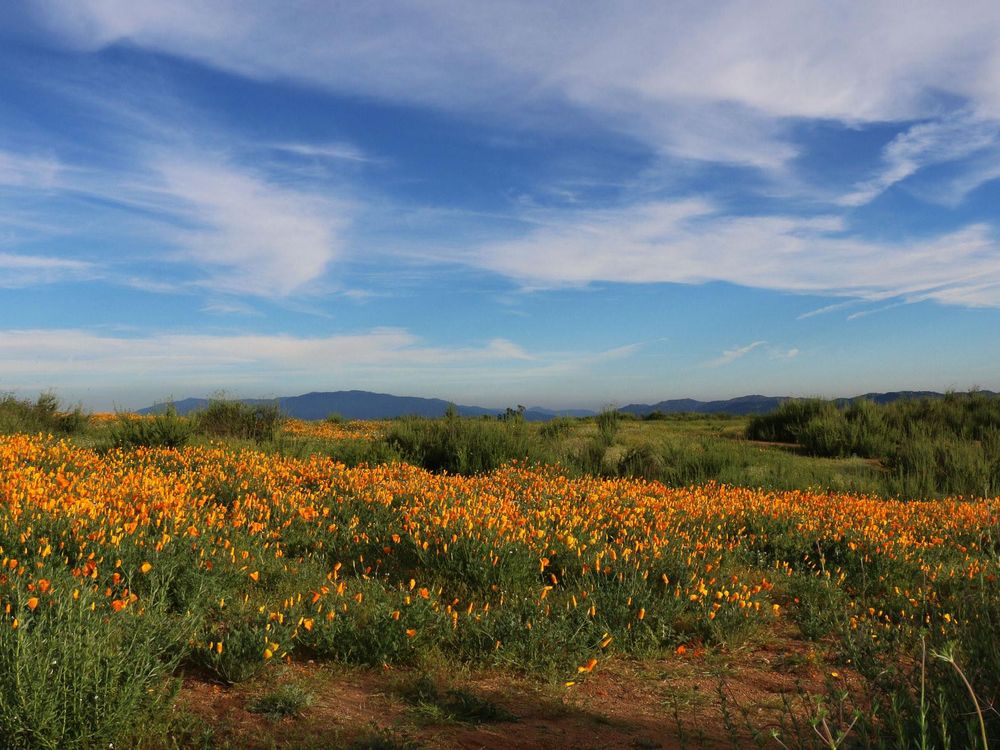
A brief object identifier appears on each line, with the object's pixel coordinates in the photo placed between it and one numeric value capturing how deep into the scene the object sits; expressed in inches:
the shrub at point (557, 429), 687.1
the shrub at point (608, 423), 663.1
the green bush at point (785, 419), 803.4
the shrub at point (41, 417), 586.1
